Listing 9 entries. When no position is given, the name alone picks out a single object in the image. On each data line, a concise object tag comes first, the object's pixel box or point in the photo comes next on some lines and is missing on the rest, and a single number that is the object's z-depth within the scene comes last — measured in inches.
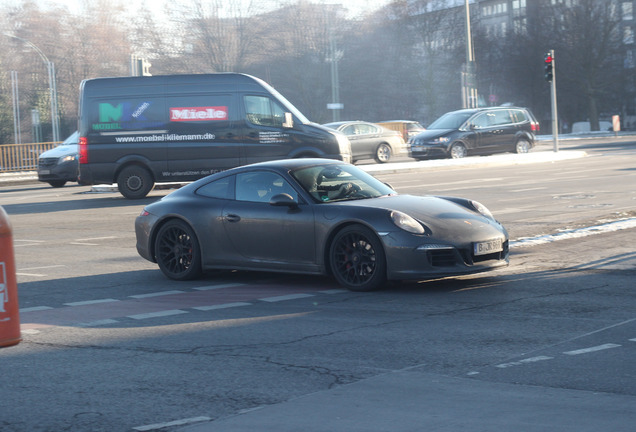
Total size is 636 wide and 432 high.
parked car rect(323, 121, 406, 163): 1385.3
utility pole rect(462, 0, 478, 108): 1539.1
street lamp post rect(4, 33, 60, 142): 1900.6
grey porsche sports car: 347.3
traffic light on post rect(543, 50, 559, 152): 1406.3
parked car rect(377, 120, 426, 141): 2138.3
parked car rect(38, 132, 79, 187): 1133.7
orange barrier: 226.7
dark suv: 1309.1
